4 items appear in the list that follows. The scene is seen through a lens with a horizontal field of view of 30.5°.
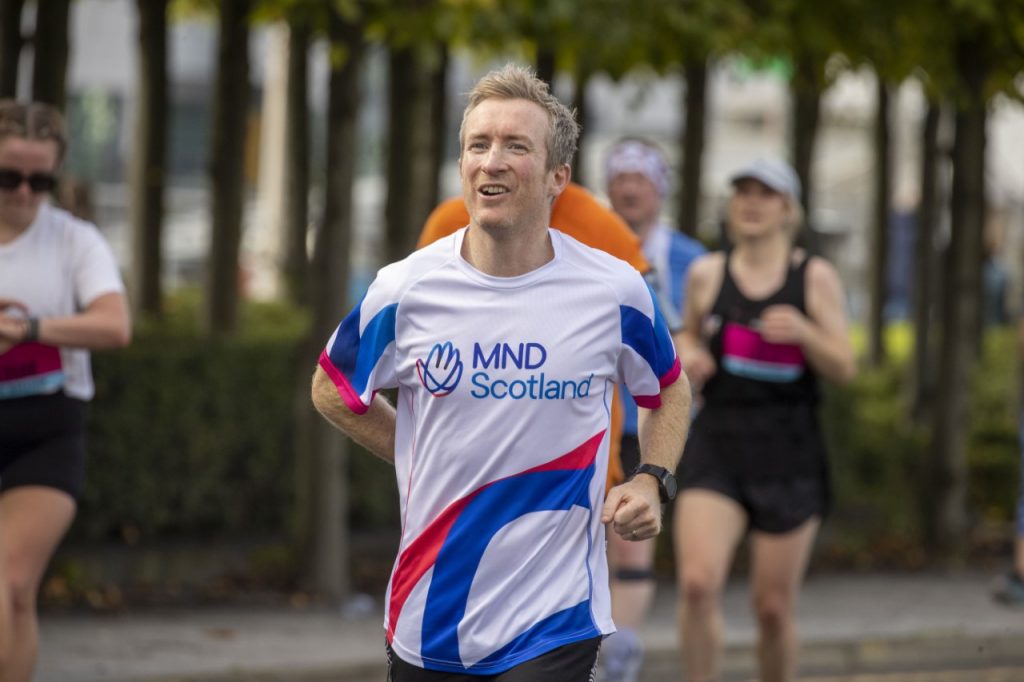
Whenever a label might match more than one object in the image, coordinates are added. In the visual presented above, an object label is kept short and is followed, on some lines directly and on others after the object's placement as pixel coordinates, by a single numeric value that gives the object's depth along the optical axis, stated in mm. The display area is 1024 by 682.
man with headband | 7398
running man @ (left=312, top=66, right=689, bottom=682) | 4148
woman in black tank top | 6879
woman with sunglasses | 5977
